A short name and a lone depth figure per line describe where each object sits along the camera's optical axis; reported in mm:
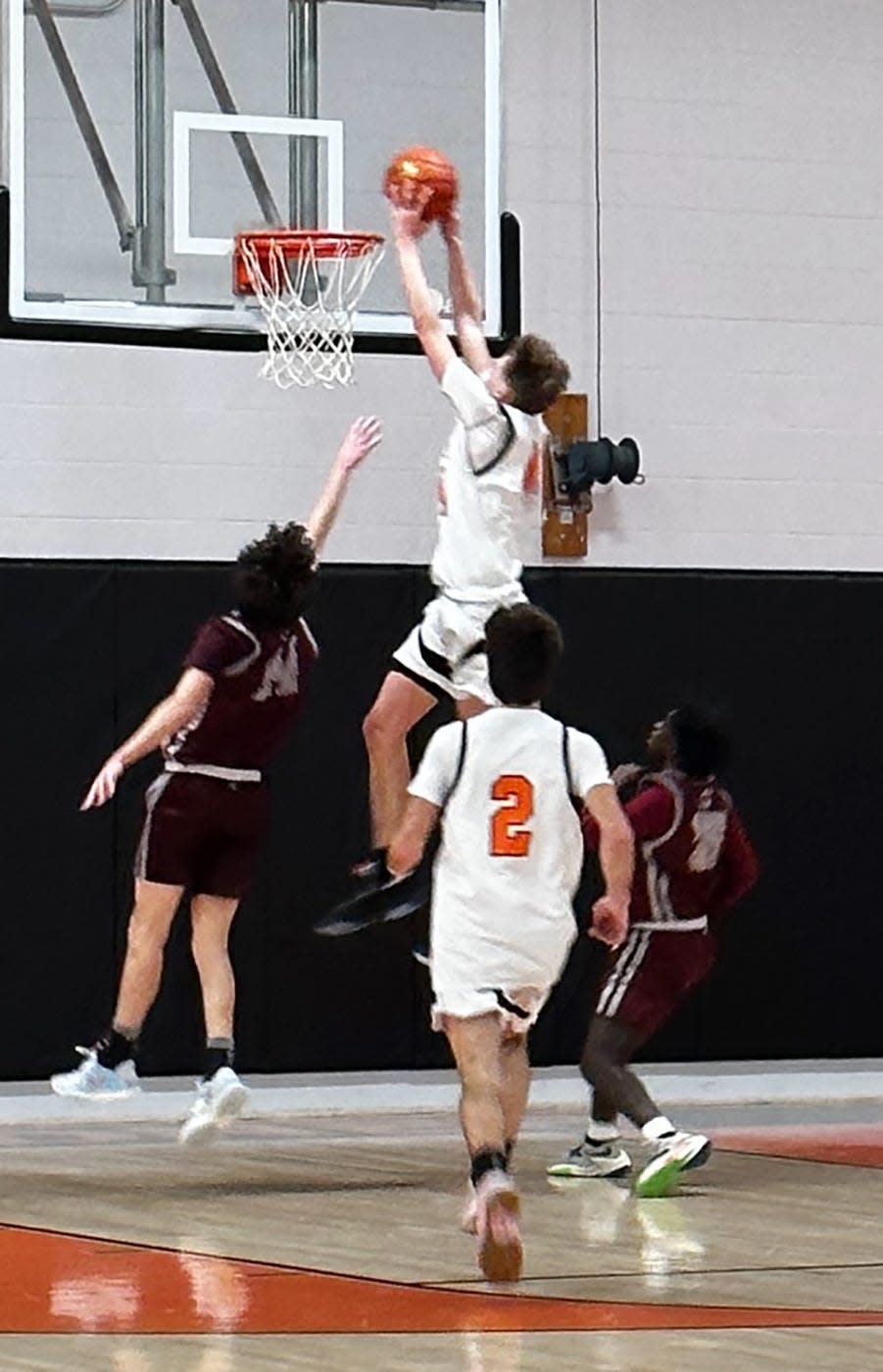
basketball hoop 11703
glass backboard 12211
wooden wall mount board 13945
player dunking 9539
